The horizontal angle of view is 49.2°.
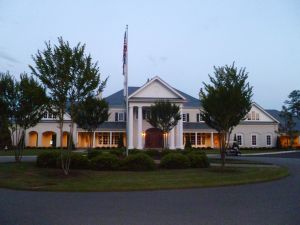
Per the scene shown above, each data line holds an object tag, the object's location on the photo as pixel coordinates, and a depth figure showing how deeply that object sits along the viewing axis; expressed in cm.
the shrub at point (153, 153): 2988
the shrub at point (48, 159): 2039
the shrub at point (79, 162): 1969
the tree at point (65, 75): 1598
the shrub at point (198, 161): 2104
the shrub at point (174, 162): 2030
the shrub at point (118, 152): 2757
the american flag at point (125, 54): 2320
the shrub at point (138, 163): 1923
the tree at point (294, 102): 6944
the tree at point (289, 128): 5425
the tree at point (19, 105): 2275
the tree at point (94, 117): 3030
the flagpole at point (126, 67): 2308
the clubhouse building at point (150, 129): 4481
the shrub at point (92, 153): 2405
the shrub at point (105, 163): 1941
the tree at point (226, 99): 1866
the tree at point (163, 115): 3359
